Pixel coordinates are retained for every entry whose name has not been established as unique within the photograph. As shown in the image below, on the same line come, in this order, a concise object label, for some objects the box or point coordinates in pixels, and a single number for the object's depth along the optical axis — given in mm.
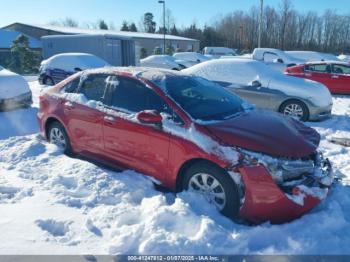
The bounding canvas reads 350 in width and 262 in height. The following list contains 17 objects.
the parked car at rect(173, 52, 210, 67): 24938
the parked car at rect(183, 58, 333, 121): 8438
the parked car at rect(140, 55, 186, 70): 20953
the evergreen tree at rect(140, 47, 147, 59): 43031
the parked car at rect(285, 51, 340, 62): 24859
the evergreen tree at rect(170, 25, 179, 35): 75938
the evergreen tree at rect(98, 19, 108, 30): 73062
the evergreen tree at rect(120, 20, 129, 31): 75606
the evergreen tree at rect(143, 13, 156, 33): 84688
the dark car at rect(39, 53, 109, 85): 13336
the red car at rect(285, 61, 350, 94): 13039
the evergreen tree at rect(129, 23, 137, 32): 76500
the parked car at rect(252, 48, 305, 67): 20942
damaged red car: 3494
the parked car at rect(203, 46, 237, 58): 39875
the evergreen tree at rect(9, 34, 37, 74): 29859
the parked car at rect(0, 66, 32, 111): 8719
